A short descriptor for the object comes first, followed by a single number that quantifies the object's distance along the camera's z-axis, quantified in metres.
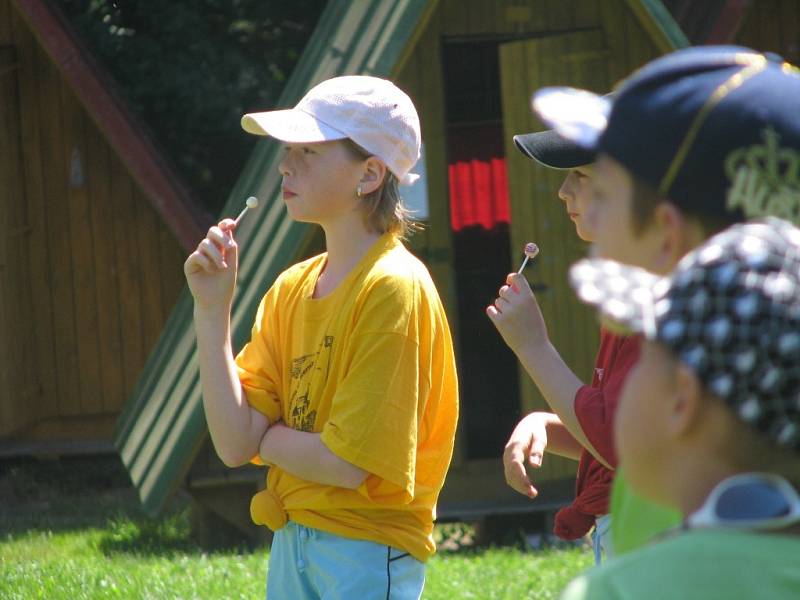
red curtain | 15.44
